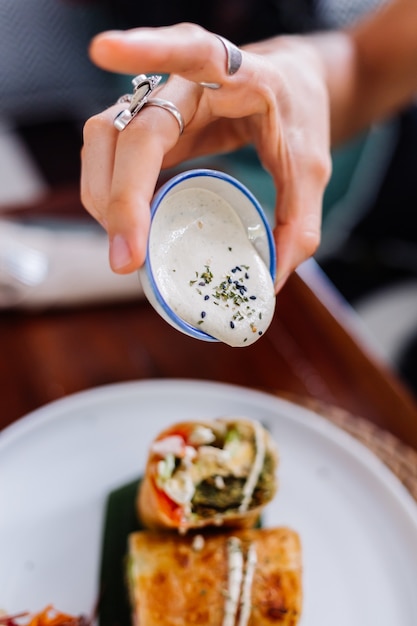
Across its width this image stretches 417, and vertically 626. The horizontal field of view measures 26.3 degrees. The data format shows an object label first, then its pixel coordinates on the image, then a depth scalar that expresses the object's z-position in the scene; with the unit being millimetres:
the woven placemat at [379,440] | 526
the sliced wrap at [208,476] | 469
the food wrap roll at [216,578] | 448
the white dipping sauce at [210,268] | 382
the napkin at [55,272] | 588
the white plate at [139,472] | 470
